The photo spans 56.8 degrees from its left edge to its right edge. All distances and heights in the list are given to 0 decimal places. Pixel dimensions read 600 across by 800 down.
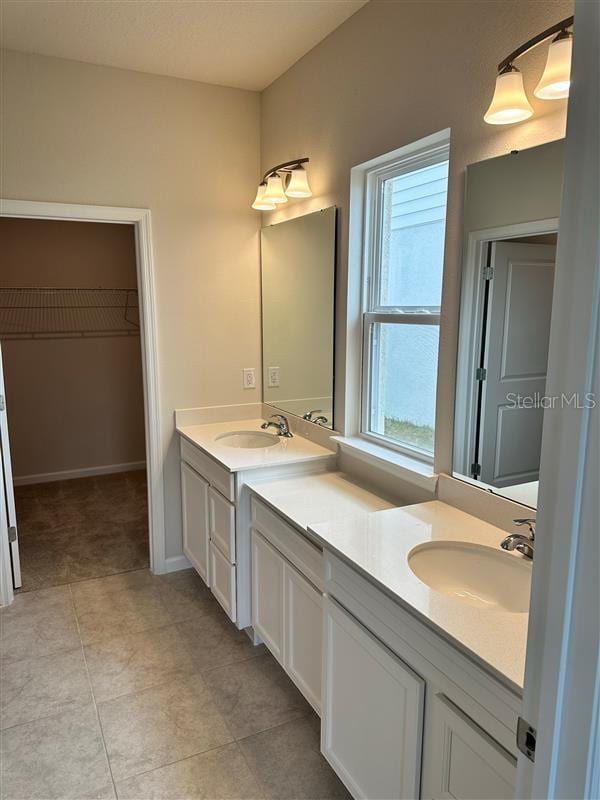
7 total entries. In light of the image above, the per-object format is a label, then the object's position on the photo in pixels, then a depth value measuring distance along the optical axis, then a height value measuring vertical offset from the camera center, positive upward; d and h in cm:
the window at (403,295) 209 +8
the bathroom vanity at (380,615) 117 -81
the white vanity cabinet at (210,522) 254 -105
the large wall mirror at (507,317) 153 -1
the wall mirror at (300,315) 264 -1
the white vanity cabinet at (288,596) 193 -107
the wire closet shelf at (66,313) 467 -1
